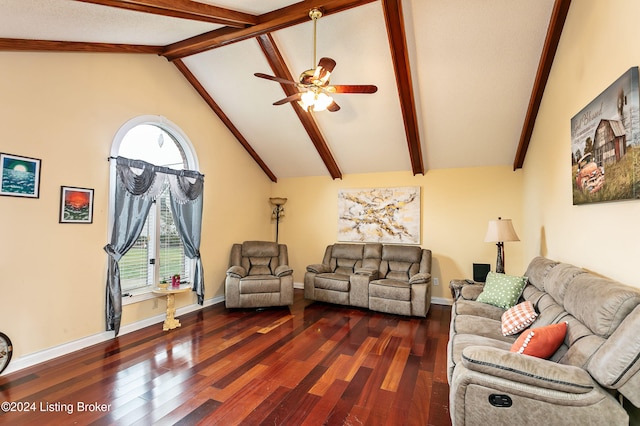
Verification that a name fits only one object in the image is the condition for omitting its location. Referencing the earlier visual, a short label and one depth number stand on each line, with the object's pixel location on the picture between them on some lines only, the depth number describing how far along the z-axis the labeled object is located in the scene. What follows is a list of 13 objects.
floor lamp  6.40
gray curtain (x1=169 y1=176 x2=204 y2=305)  4.37
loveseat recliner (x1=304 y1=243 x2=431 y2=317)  4.50
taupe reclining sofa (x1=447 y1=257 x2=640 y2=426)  1.46
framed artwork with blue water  2.73
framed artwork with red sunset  3.15
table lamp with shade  3.90
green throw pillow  3.12
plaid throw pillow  2.49
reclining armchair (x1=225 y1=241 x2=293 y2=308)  4.61
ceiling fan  2.88
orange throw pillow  1.89
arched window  3.86
